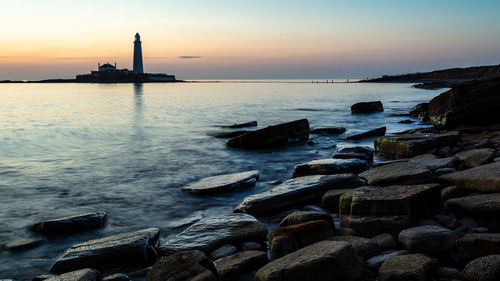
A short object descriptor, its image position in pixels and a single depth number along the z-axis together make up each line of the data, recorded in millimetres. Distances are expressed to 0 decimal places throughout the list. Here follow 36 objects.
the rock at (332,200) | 5301
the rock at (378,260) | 3270
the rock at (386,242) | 3658
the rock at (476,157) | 6098
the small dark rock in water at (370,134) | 13477
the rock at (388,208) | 4040
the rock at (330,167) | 7051
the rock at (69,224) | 5441
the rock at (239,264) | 3480
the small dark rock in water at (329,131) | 15448
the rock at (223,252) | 4059
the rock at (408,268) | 2875
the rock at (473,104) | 10930
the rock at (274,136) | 12172
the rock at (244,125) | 18969
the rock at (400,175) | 5137
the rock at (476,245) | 3076
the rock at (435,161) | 6056
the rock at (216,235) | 4289
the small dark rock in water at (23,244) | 5027
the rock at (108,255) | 4164
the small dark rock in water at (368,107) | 26703
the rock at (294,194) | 5566
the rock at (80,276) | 3595
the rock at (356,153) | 8732
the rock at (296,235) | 3781
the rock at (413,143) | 8352
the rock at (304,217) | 4273
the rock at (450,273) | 2992
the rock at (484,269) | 2766
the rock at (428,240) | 3424
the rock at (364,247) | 3467
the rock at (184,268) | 3217
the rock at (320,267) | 3008
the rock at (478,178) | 4449
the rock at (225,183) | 7219
